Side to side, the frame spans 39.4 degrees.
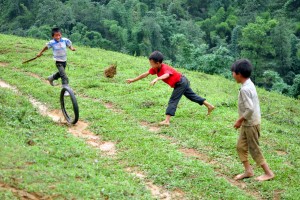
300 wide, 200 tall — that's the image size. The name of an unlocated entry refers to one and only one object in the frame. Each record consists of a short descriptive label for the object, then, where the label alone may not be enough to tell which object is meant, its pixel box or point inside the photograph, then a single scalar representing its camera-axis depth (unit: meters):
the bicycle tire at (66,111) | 8.74
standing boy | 6.27
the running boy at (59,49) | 10.20
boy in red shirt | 8.65
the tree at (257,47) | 37.41
